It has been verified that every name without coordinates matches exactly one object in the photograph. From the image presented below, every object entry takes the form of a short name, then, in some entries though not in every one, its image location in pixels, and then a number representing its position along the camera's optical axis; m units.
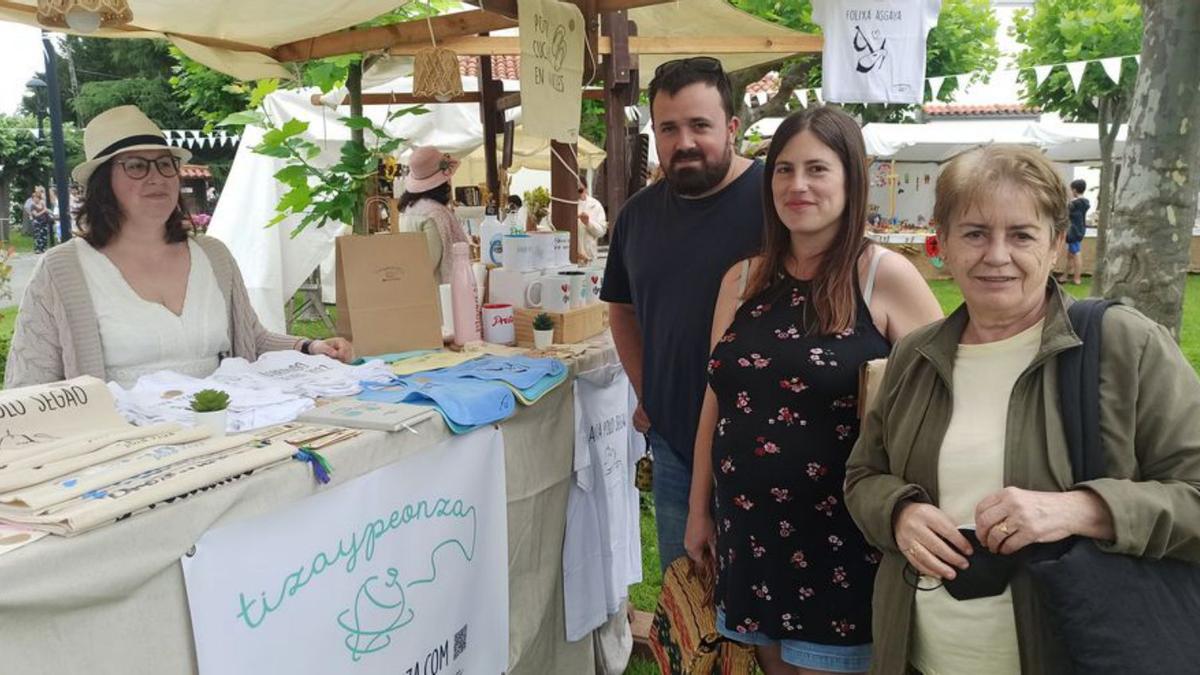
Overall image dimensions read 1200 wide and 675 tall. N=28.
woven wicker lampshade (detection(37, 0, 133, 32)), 2.12
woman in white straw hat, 2.22
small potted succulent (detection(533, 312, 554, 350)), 2.84
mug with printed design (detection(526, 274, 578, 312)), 2.95
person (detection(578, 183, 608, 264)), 6.77
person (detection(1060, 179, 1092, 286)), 12.95
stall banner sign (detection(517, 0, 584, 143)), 2.71
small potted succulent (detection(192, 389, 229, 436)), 1.76
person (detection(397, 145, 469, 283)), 4.52
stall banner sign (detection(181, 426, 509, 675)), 1.49
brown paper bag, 2.51
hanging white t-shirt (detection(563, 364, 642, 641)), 2.70
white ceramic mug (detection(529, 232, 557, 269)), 3.11
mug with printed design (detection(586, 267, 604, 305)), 3.16
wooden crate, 2.90
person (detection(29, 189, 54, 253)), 22.28
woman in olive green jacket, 1.22
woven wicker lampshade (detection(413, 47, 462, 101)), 2.99
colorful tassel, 1.62
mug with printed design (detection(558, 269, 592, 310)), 3.01
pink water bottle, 2.82
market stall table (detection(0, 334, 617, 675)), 1.18
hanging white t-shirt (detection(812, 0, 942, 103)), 4.45
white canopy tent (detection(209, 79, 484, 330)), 7.85
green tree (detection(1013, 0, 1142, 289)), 11.94
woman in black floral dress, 1.71
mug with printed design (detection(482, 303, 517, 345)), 2.91
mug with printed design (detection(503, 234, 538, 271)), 3.04
